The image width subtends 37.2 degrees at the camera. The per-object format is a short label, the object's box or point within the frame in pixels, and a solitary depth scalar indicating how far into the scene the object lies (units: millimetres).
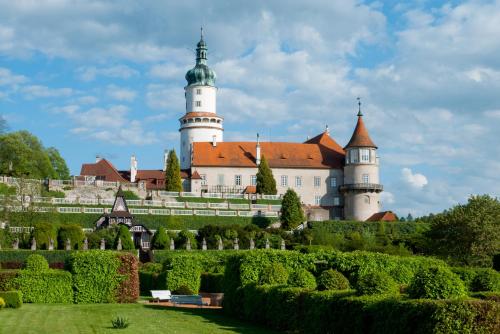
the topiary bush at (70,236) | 64312
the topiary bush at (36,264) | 34531
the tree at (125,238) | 64750
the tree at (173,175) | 86125
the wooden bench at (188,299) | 32938
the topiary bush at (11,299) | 29969
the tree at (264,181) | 88125
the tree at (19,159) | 85750
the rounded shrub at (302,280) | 25188
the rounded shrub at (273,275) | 27438
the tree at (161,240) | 66375
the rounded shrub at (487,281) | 27627
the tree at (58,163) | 98000
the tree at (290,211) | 77562
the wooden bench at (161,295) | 35281
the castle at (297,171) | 90062
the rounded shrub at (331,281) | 22734
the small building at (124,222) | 71312
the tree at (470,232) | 52312
